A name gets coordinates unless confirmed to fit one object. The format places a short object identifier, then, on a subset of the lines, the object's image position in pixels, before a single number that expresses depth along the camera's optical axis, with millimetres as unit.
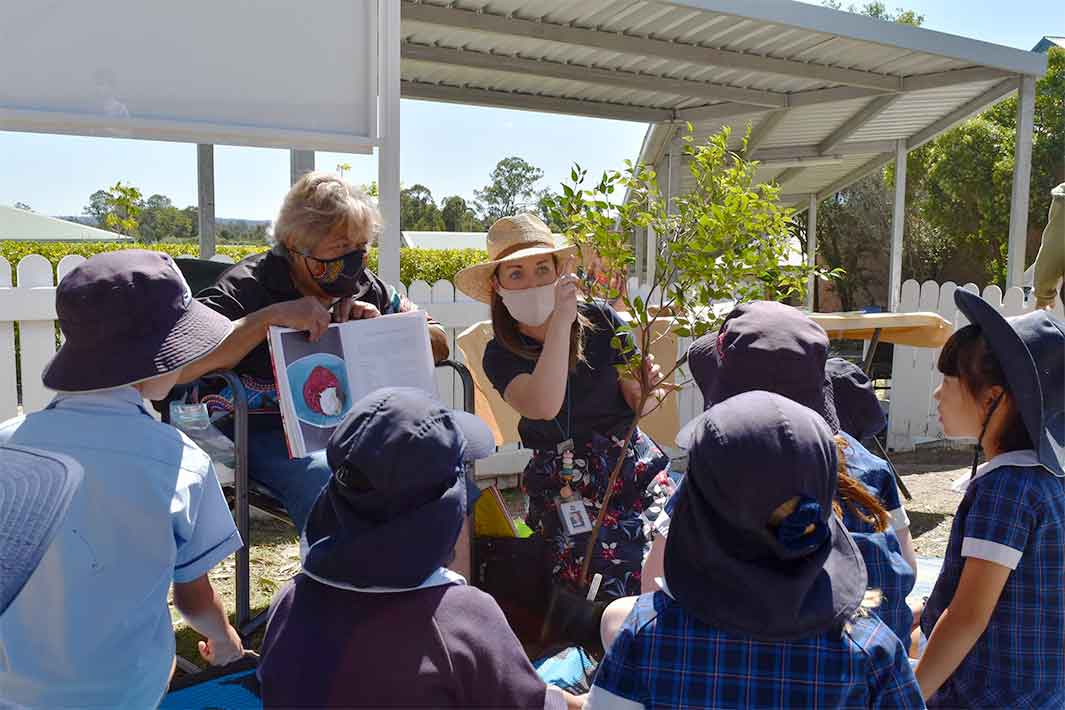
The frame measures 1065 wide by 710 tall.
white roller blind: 2930
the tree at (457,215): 62250
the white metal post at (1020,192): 7699
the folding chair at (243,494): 2568
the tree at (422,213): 60275
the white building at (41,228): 24703
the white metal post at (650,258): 11145
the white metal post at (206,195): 5000
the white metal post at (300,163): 3852
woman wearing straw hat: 2779
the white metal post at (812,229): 16297
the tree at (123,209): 19109
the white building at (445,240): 44188
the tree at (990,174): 20297
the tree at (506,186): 63762
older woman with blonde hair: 2756
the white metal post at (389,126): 3484
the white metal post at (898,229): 11234
